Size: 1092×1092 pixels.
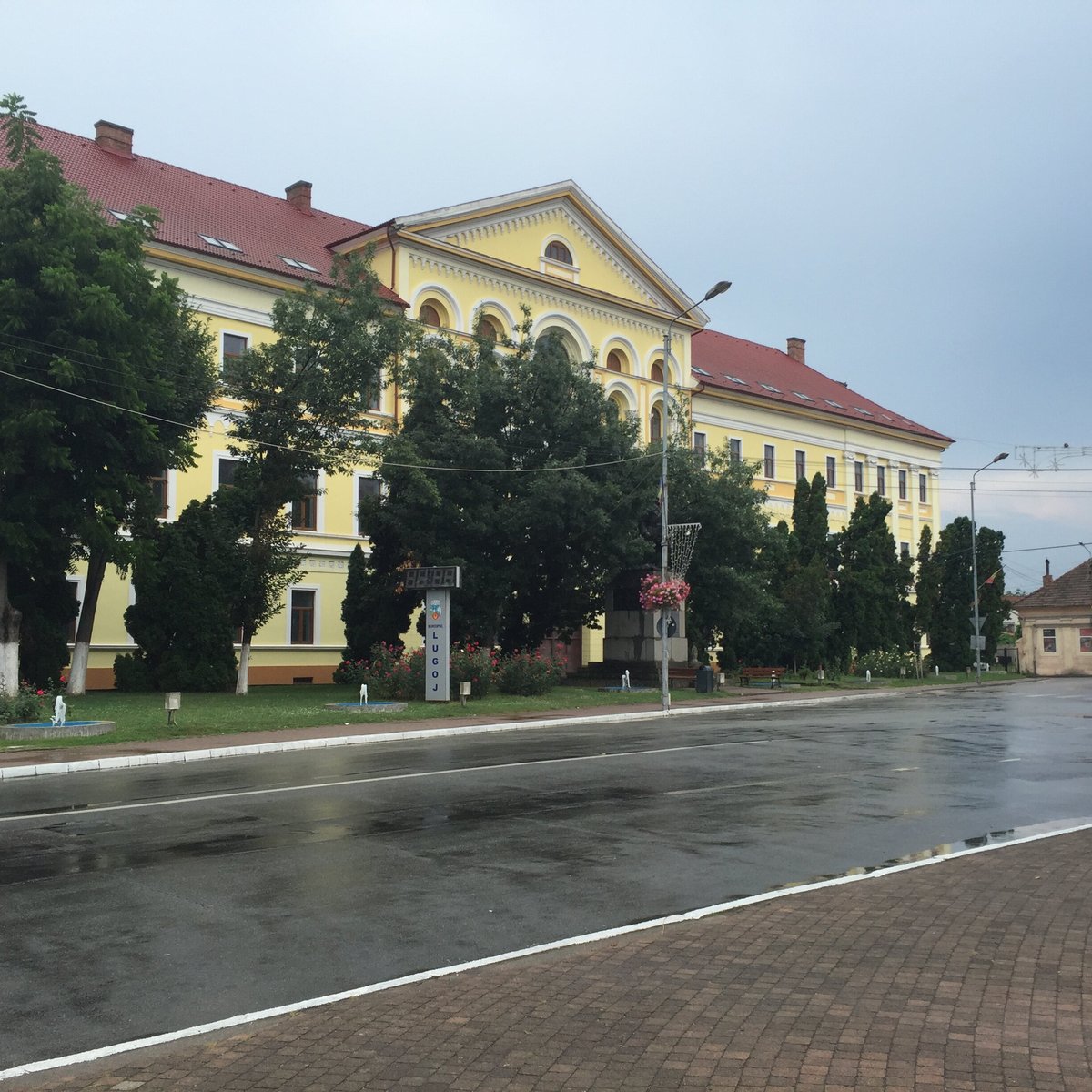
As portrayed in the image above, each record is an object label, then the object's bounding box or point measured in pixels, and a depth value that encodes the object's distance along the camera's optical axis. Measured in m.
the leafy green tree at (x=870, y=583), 50.28
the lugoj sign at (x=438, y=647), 28.39
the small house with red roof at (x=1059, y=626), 70.94
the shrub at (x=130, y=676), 33.72
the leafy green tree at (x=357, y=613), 37.88
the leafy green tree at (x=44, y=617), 29.80
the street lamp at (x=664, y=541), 30.12
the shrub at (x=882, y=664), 53.66
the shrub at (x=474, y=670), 30.61
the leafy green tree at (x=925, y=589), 56.91
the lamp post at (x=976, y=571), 51.91
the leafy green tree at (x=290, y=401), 31.50
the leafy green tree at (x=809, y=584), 45.34
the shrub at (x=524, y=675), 32.47
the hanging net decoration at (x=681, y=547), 34.44
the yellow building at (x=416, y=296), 39.41
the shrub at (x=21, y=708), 20.50
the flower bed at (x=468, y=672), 30.50
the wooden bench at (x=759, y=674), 43.59
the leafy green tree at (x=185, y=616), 33.06
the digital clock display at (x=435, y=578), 28.06
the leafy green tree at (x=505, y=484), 32.88
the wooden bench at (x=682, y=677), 39.66
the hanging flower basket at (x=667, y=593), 32.34
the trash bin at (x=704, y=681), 37.88
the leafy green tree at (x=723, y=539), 38.00
